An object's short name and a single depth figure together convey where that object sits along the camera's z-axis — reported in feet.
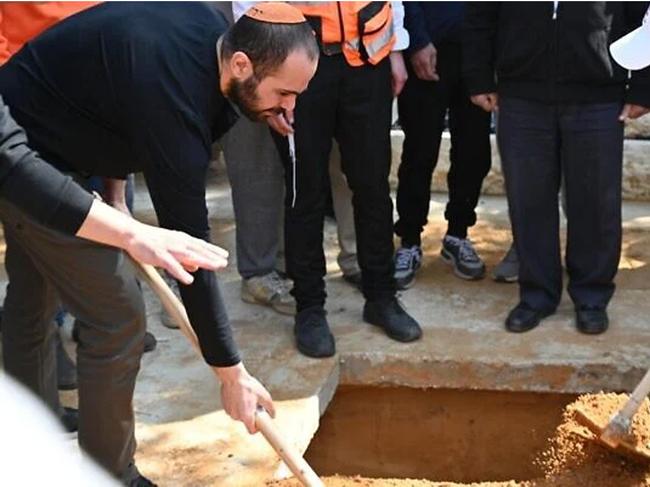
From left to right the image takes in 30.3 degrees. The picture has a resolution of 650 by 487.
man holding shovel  11.18
